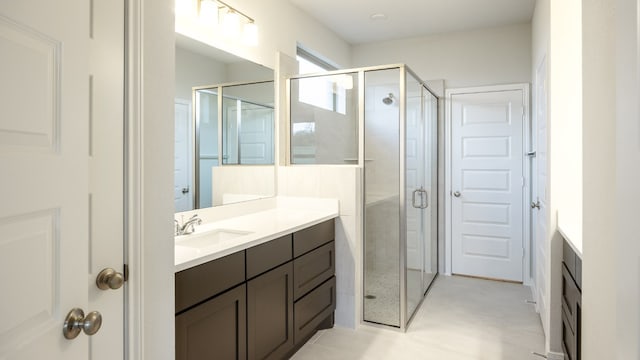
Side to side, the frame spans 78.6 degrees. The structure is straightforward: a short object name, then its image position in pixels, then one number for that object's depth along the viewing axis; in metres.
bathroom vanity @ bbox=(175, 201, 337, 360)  1.61
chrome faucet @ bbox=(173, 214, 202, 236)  2.15
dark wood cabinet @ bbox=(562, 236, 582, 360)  1.80
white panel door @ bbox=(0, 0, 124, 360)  0.74
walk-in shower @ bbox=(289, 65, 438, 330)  3.03
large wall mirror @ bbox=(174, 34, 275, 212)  2.28
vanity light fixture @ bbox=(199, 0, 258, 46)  2.42
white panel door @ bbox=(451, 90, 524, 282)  4.16
